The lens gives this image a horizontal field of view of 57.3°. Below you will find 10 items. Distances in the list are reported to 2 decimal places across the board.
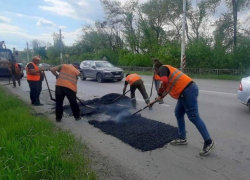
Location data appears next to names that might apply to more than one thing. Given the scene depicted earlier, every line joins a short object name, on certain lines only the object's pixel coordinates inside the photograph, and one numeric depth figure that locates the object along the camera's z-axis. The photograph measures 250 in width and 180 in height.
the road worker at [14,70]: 14.00
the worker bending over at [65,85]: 5.80
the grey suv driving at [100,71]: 16.23
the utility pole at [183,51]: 18.89
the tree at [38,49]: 71.40
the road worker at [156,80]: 8.52
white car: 6.32
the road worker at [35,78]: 7.66
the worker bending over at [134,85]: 7.28
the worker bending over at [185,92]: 3.77
